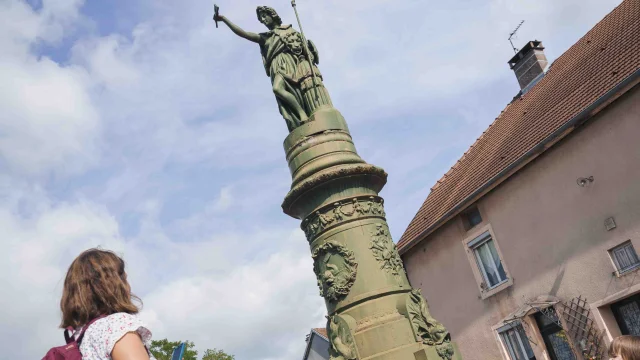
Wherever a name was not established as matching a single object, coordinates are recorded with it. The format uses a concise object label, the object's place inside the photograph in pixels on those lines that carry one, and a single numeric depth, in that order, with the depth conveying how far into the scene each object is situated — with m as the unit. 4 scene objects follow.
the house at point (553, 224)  11.86
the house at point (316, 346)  28.14
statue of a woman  6.64
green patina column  5.23
